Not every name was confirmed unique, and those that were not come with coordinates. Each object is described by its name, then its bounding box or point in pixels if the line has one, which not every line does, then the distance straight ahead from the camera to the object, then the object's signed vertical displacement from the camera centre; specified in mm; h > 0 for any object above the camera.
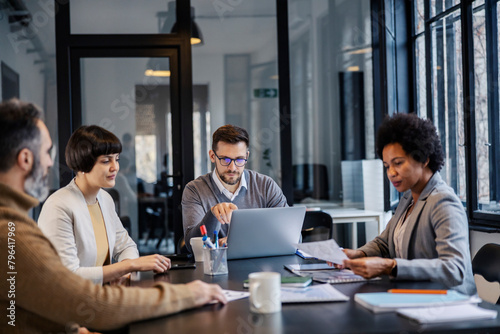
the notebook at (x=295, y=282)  1843 -387
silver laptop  2375 -291
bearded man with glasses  3033 -113
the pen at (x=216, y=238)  2225 -284
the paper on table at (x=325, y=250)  1914 -299
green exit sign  5184 +678
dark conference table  1416 -415
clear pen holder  2184 -366
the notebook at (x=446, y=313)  1460 -407
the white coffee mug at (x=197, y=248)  2508 -362
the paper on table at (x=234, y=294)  1766 -415
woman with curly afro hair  1908 -227
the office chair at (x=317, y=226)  3363 -370
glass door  4988 +421
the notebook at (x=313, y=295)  1685 -405
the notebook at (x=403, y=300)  1545 -392
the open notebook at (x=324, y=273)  1975 -410
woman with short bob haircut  2232 -211
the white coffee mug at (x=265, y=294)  1581 -364
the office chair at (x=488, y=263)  2143 -408
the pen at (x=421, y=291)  1657 -387
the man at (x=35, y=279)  1484 -285
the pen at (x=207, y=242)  2189 -293
